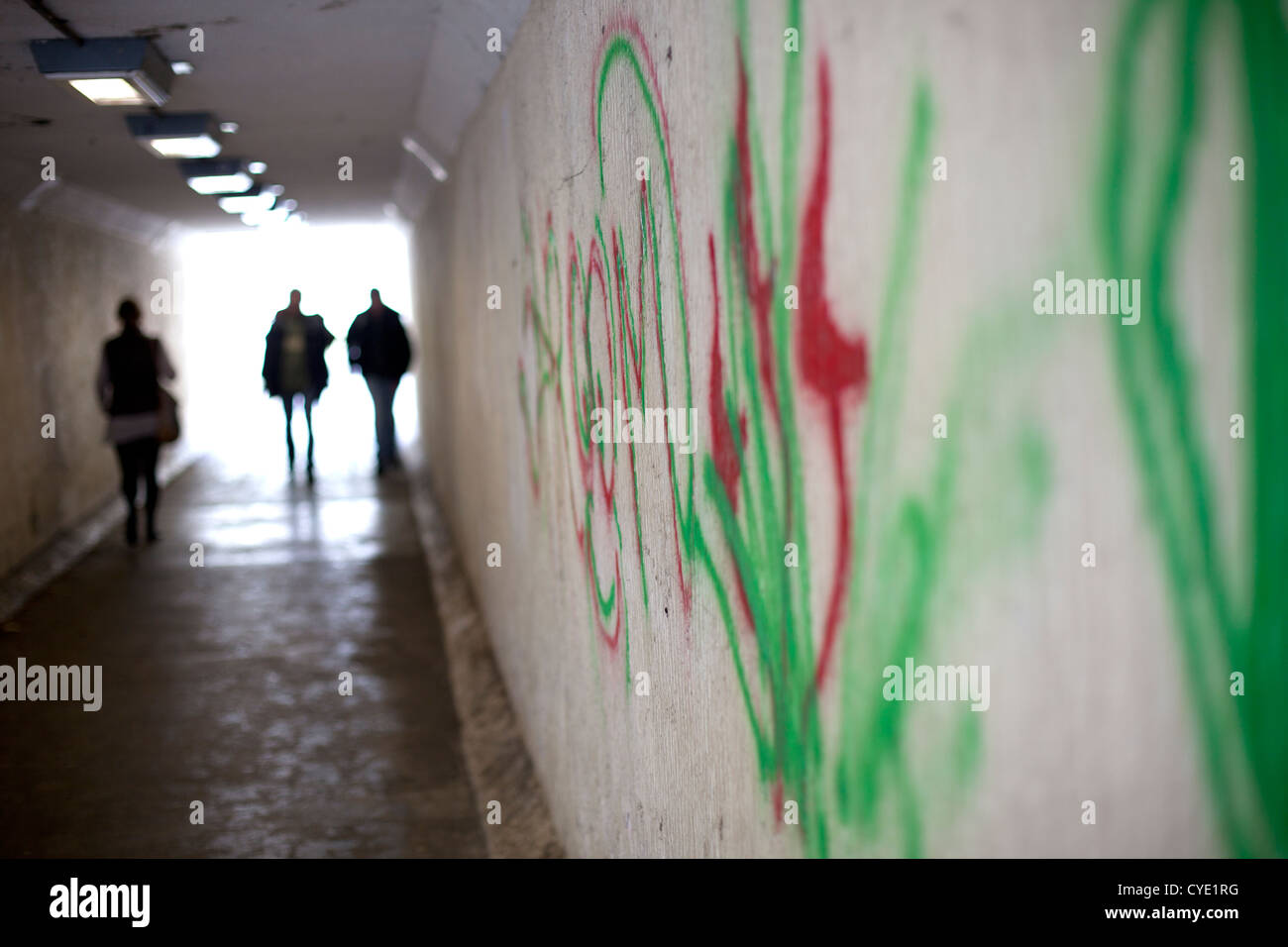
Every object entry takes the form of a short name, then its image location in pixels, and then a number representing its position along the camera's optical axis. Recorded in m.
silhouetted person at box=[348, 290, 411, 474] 12.69
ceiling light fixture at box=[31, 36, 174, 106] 5.25
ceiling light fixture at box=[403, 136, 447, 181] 8.80
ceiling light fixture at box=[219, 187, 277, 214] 11.74
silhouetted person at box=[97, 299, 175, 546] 9.25
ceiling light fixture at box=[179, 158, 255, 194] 9.23
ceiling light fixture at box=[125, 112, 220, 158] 7.23
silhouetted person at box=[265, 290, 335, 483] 13.12
